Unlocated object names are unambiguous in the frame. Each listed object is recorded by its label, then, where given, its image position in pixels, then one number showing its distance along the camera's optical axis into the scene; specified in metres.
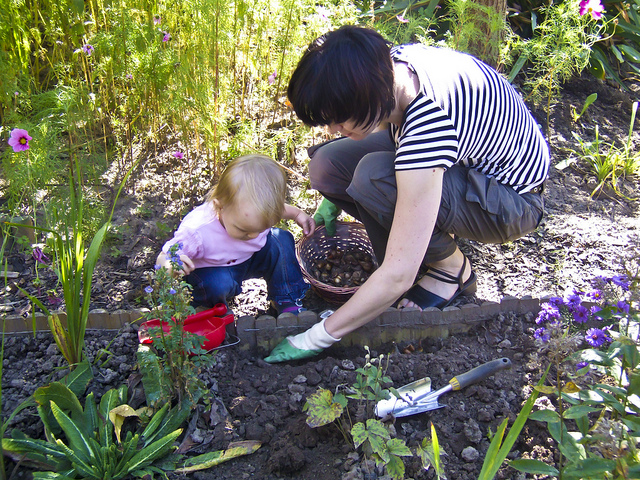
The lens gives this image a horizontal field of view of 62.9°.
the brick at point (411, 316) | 2.05
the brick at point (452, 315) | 2.09
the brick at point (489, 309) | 2.12
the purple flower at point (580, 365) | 1.55
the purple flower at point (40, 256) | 2.10
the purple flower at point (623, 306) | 1.50
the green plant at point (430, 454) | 1.21
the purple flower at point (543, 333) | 1.57
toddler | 1.88
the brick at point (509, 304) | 2.13
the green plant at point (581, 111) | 3.29
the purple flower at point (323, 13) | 2.69
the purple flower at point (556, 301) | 1.82
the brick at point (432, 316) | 2.08
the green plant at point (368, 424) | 1.32
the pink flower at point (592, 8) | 2.85
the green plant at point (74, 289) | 1.64
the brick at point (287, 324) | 2.02
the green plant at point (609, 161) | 3.06
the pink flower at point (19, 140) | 2.02
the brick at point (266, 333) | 1.99
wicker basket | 2.49
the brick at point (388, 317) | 2.04
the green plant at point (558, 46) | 2.92
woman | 1.52
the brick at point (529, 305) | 2.14
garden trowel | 1.60
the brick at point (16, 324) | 1.98
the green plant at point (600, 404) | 1.14
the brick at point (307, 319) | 2.03
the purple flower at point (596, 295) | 1.66
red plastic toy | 1.87
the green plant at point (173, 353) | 1.47
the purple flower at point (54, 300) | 2.10
